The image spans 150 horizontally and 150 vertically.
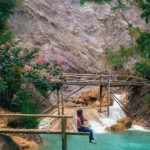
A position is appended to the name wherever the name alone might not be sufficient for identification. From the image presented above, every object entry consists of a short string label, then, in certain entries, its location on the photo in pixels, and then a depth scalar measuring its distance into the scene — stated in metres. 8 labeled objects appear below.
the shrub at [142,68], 17.76
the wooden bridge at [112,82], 17.19
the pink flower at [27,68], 12.26
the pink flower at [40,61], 13.01
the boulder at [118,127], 15.97
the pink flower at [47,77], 12.91
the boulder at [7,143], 6.77
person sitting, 8.69
